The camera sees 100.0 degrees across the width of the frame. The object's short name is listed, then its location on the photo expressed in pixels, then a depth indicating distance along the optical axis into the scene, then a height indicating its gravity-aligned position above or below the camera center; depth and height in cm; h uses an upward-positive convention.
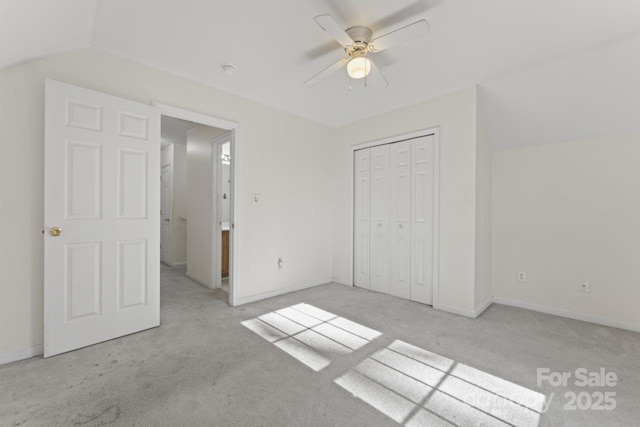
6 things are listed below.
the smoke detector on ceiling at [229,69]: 270 +149
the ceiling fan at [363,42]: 178 +126
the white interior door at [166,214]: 587 -1
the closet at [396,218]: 346 -6
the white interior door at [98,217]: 212 -3
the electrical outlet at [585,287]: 299 -81
